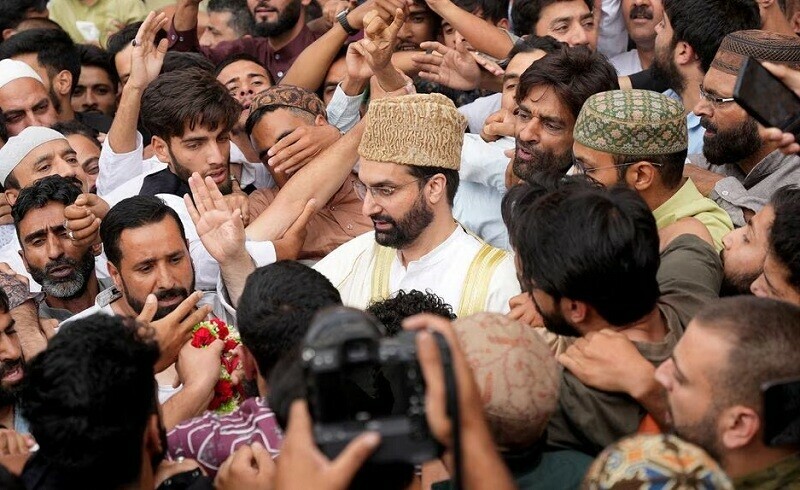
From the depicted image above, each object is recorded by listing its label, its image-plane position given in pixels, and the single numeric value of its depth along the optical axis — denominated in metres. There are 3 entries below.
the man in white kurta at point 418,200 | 4.46
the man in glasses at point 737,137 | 4.70
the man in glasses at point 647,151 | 4.35
